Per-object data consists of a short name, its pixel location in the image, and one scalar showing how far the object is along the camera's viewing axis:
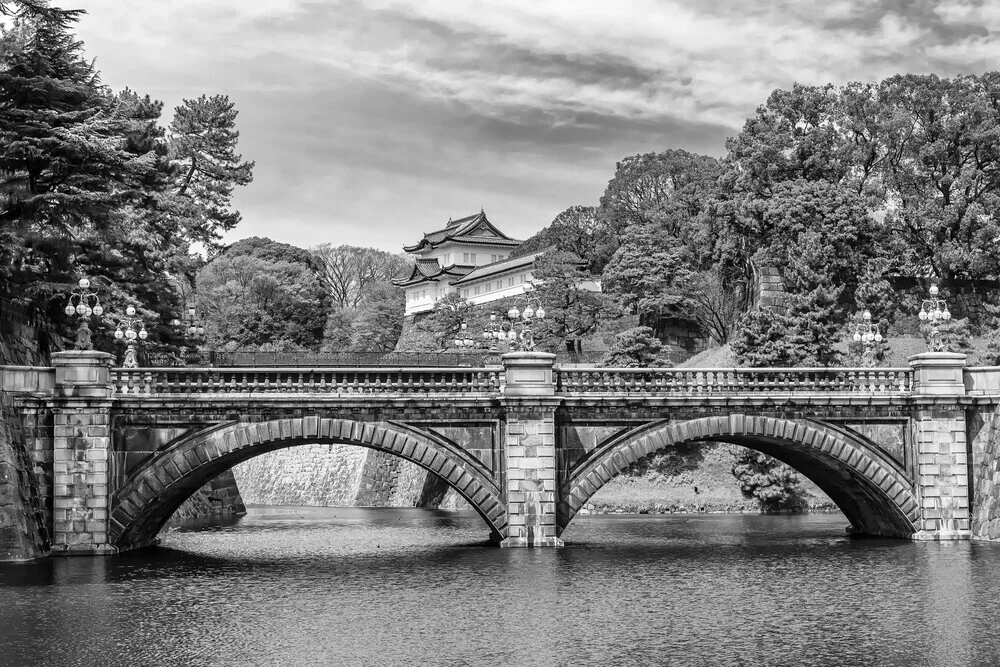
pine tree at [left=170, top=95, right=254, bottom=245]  90.69
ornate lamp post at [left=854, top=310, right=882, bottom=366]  53.61
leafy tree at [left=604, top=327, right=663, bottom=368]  76.12
